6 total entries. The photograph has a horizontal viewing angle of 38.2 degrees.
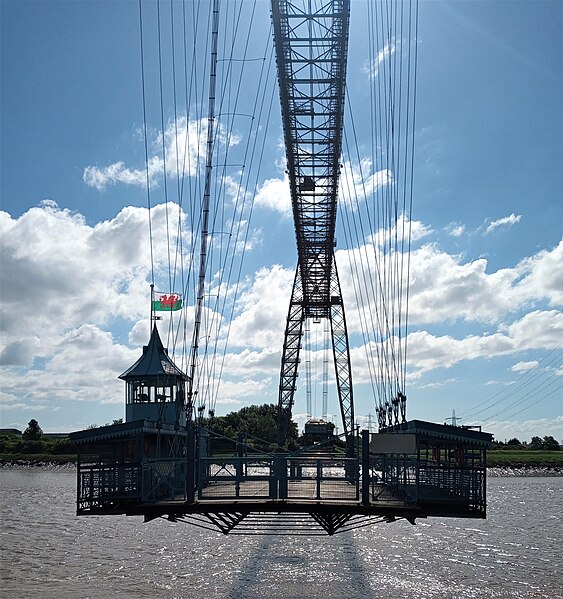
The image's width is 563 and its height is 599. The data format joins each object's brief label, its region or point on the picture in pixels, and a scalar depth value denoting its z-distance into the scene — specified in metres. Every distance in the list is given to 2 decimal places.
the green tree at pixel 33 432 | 131.68
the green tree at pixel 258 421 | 90.12
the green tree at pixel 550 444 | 138.12
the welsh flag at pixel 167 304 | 35.00
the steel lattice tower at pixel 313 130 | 32.78
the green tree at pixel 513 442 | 143.38
